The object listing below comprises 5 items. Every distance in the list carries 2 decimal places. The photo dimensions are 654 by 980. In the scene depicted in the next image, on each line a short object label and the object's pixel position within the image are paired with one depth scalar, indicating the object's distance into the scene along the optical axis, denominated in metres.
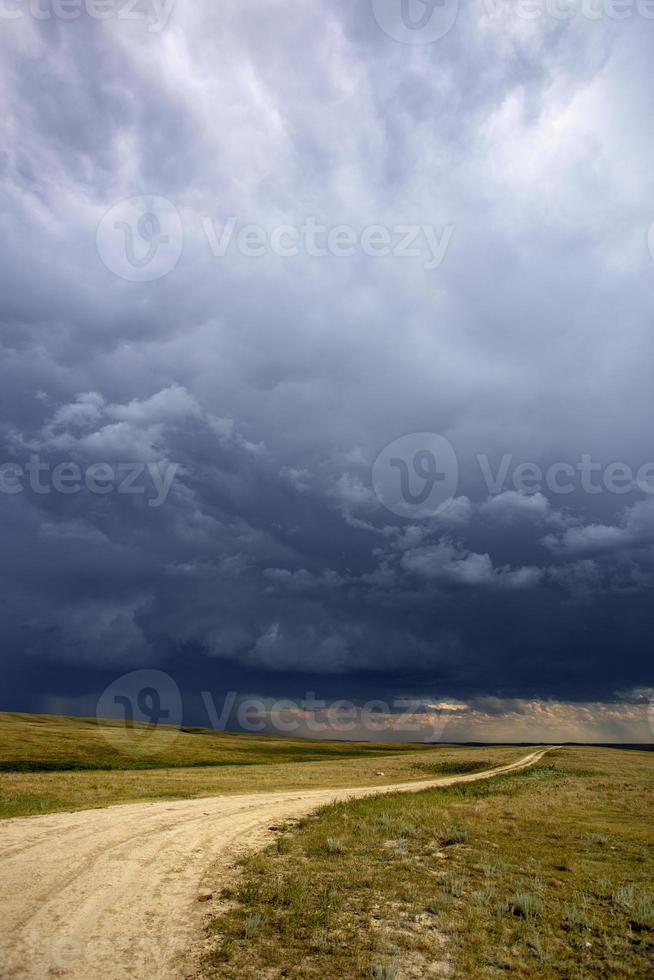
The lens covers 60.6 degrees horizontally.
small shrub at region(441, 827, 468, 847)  21.35
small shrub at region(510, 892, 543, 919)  13.48
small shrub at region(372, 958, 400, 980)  9.78
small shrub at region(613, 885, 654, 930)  13.30
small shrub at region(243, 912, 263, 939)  11.25
